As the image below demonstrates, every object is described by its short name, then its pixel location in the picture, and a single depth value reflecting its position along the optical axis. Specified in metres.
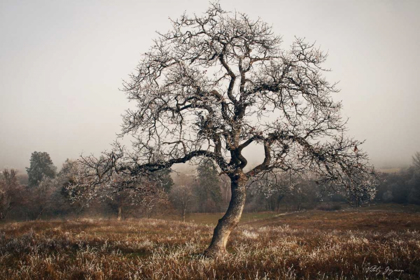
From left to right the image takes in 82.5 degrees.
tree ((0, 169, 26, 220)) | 42.19
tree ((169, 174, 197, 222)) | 62.25
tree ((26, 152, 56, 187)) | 76.88
